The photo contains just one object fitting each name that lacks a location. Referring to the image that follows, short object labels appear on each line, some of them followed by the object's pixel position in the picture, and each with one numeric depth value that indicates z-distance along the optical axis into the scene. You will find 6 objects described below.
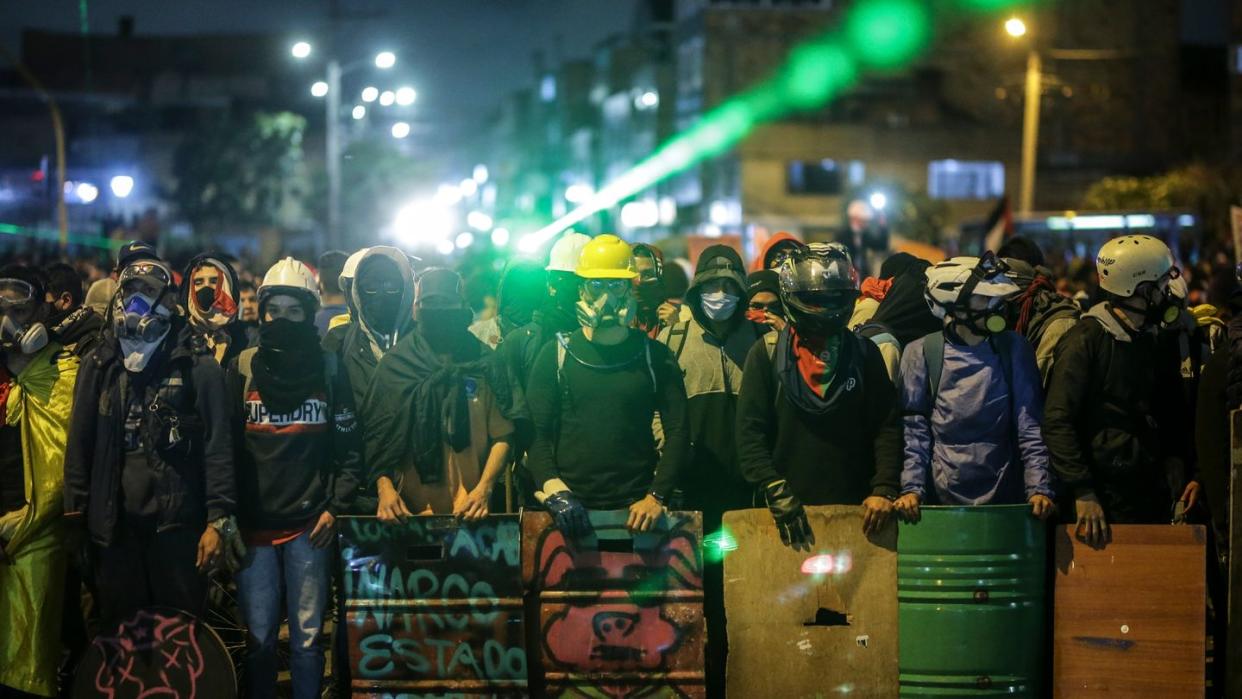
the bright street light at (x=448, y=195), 73.69
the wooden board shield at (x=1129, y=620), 6.87
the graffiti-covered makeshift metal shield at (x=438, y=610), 6.84
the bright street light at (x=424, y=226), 52.31
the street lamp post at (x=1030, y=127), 28.02
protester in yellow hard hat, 7.00
